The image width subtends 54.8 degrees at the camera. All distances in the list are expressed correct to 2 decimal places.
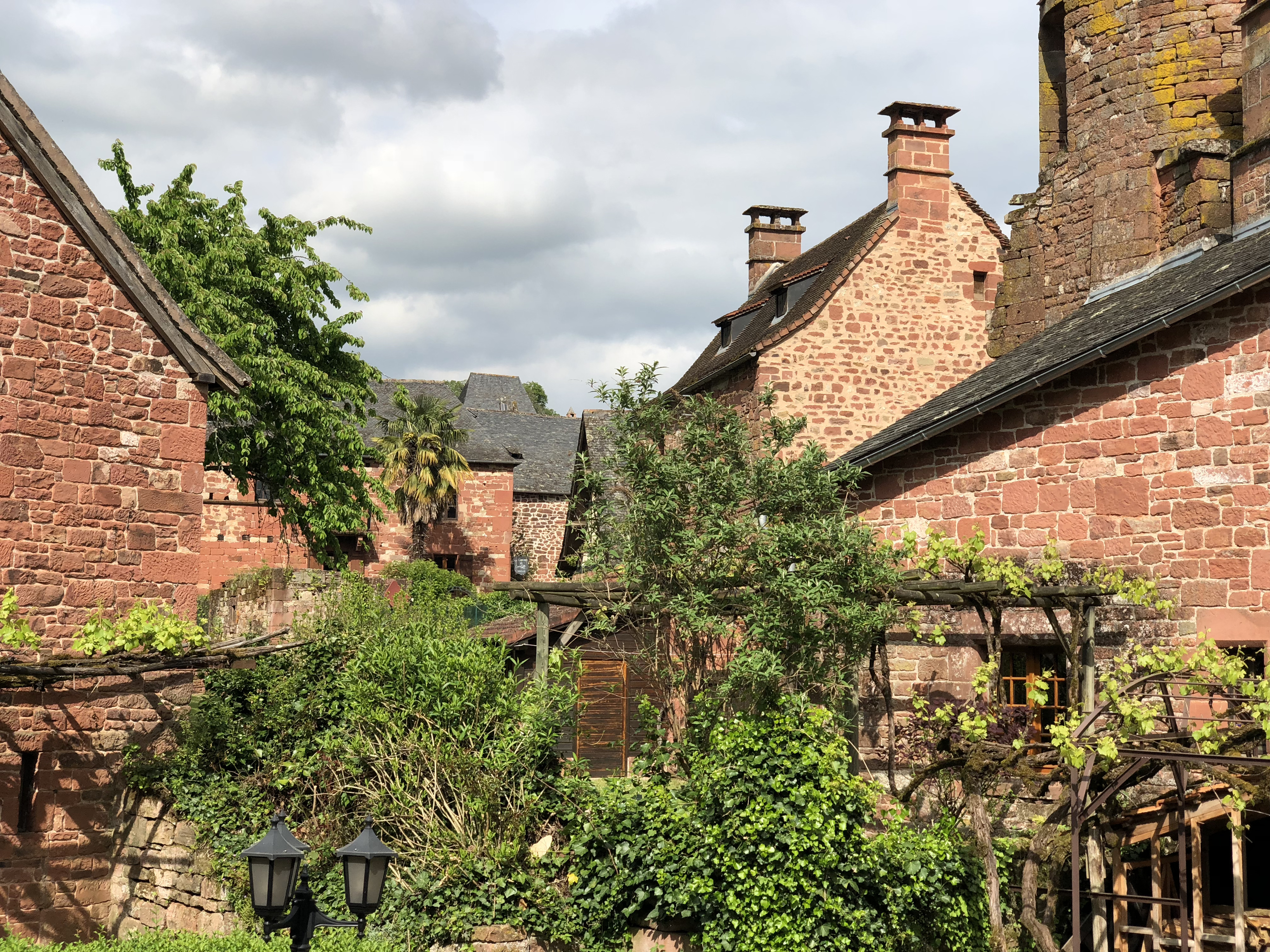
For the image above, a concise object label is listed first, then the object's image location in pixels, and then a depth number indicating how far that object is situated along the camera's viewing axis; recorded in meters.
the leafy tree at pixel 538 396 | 70.44
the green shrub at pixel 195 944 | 8.25
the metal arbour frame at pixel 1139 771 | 8.95
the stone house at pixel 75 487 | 10.61
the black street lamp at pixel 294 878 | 6.37
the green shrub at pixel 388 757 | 10.20
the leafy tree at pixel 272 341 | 19.89
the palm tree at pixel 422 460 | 36.03
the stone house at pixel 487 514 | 32.50
